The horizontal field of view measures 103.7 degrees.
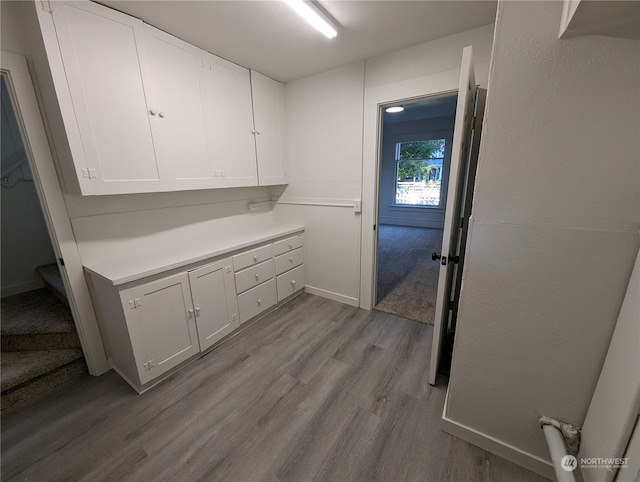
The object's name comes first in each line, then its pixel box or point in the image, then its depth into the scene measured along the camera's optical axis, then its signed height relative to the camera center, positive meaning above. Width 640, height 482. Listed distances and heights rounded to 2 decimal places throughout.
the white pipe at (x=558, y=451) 0.98 -1.11
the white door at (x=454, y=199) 1.29 -0.12
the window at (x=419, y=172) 6.31 +0.19
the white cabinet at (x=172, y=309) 1.62 -0.92
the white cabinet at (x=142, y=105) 1.43 +0.55
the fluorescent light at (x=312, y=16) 1.50 +1.03
